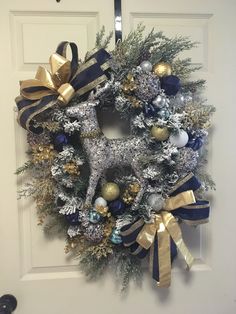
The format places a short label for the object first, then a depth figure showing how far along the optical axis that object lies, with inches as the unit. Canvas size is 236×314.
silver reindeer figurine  37.5
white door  42.1
